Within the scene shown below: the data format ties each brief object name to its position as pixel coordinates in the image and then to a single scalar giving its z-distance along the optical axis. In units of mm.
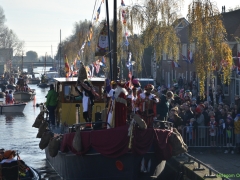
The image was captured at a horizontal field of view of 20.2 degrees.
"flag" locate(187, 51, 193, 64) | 39650
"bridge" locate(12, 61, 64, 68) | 183025
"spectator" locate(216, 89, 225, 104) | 34938
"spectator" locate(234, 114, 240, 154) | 21797
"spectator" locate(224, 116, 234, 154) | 22139
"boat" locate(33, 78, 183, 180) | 17125
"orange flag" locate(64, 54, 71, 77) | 26047
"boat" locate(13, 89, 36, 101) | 66125
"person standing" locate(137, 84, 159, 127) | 17984
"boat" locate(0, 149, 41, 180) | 16641
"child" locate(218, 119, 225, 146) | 22312
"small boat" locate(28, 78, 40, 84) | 113481
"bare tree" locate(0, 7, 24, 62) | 157000
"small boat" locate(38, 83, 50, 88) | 97944
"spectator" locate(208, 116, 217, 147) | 22328
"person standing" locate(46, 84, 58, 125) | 24312
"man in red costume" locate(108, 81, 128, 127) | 17391
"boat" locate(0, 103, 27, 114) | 50344
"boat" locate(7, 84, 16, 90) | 84312
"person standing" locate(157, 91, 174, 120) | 19844
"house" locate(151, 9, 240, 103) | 40375
